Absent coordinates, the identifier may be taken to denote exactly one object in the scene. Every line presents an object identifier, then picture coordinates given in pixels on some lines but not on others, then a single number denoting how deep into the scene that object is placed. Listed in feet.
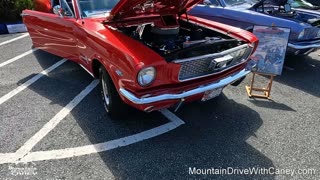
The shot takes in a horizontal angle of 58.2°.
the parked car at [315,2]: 28.82
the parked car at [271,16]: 15.71
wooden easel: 13.33
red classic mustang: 8.90
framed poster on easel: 12.60
